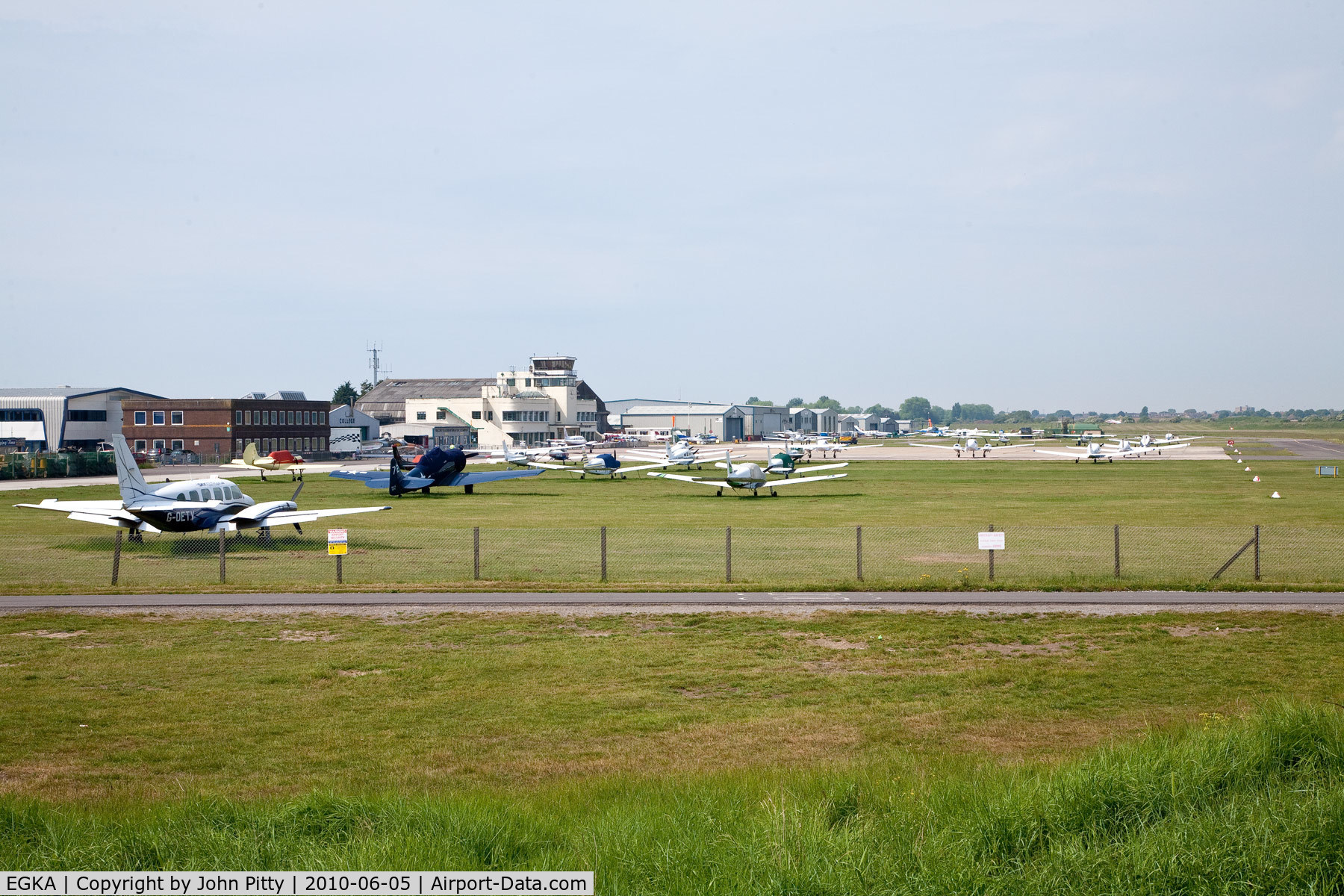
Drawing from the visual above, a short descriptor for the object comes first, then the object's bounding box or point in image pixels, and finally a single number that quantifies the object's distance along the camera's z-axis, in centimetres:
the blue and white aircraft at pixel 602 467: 7571
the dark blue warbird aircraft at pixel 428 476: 5900
